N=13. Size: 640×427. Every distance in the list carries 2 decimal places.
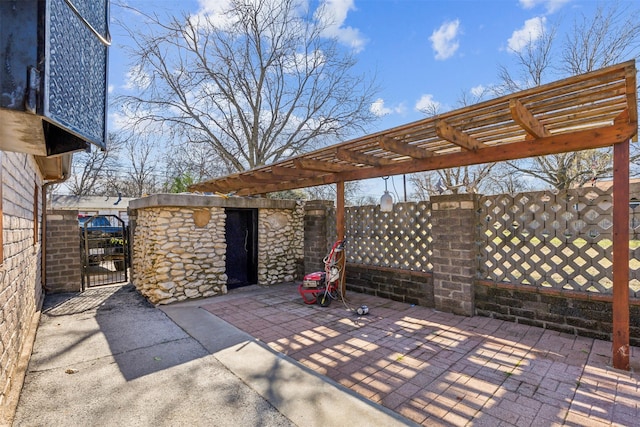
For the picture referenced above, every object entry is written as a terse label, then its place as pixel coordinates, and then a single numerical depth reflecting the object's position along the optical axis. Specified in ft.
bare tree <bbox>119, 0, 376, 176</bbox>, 42.52
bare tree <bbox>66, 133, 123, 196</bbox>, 76.57
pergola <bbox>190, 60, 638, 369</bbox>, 8.35
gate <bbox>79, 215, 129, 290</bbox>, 23.77
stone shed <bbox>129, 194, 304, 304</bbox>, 18.08
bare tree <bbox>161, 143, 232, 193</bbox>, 46.78
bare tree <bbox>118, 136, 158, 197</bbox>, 80.38
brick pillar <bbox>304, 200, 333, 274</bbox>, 22.89
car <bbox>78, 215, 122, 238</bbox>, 32.50
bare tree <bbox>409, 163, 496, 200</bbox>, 56.13
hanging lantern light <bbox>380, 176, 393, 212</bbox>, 16.37
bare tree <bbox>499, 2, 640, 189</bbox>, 38.86
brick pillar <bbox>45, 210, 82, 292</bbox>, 21.12
